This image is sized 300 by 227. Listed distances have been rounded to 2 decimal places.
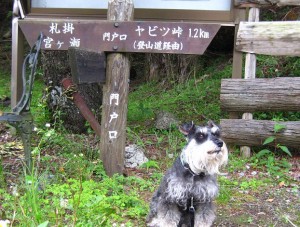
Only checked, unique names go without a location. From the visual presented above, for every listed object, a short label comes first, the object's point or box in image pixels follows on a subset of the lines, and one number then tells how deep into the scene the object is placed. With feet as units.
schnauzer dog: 12.34
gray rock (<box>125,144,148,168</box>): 19.88
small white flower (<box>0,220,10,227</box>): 7.16
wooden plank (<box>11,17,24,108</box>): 20.06
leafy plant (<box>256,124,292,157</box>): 20.08
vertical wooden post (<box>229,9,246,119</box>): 18.45
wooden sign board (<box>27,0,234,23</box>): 18.51
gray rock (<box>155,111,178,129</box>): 23.62
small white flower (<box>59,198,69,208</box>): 13.37
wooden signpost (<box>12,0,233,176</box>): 17.06
